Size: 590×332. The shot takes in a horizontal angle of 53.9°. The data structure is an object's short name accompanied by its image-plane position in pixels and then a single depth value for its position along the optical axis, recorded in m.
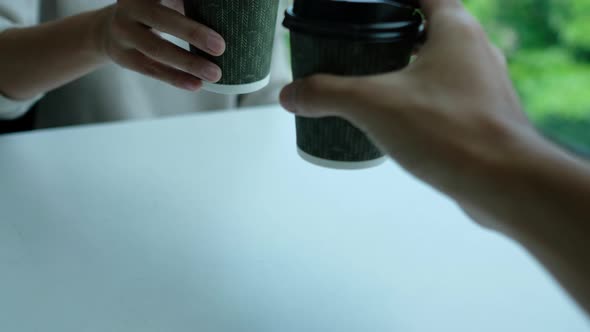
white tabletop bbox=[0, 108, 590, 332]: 0.59
